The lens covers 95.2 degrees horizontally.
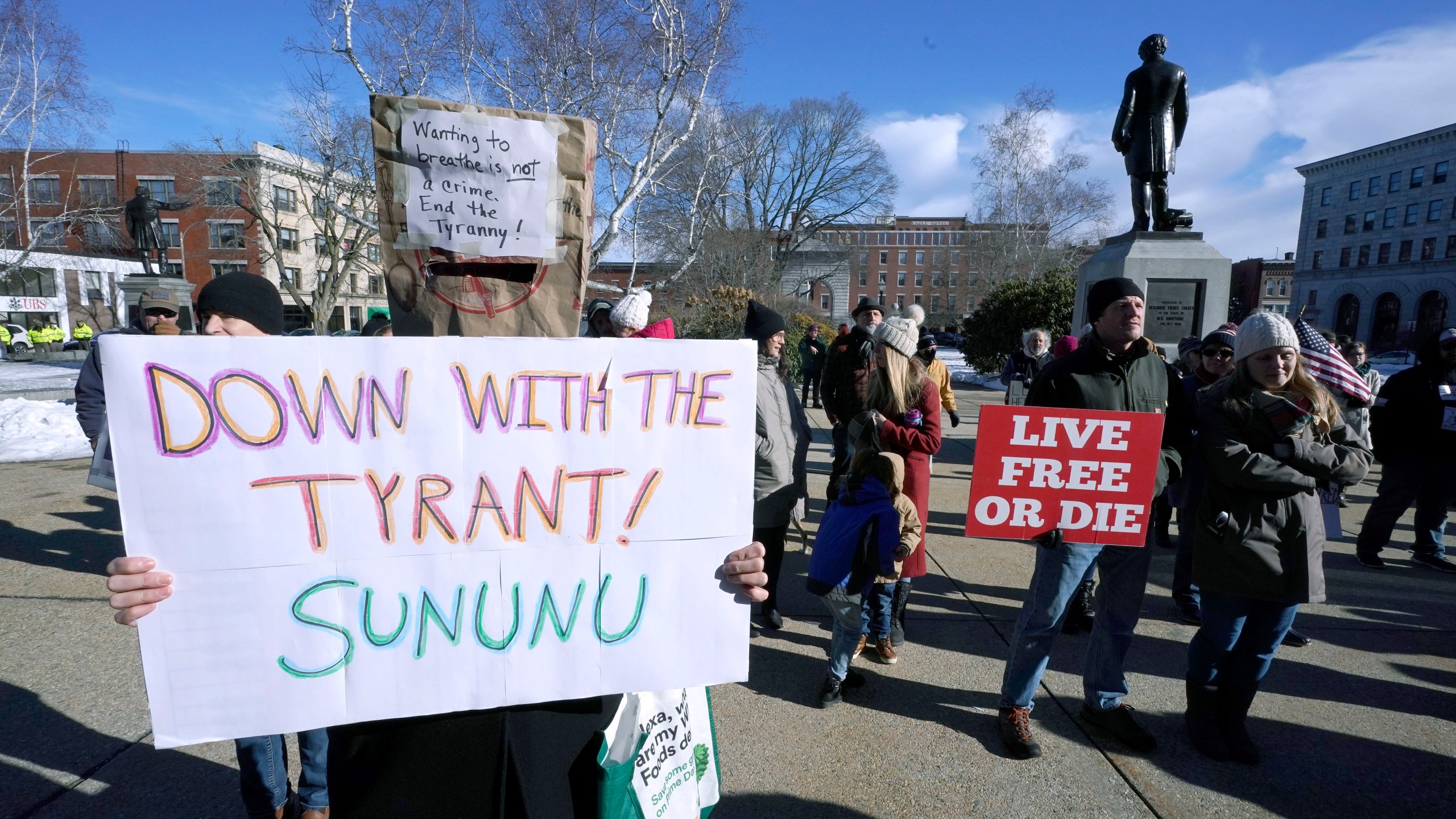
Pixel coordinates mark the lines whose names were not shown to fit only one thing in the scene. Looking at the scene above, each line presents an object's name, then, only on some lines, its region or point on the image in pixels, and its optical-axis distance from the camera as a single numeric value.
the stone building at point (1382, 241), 44.25
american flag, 3.79
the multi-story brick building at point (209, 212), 26.61
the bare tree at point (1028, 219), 27.52
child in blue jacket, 2.91
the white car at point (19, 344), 25.60
